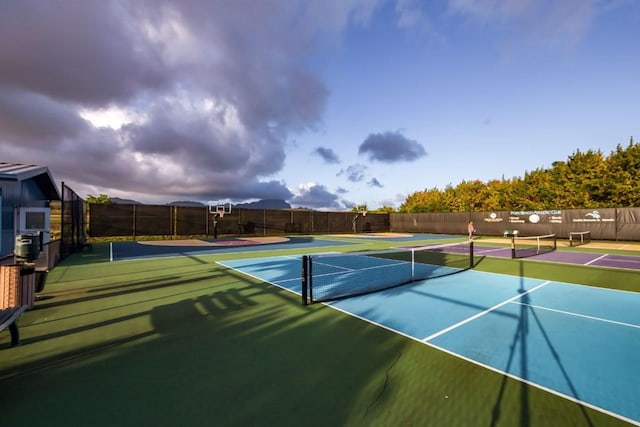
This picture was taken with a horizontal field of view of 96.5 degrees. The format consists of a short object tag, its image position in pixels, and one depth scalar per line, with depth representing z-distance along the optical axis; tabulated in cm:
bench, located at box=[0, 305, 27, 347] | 408
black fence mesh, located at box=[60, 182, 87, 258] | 1229
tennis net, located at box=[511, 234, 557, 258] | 1527
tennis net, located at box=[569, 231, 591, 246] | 2153
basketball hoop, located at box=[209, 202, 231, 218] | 2630
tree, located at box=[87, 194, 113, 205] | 2705
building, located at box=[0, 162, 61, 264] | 736
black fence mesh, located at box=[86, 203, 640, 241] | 2180
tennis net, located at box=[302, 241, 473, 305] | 733
